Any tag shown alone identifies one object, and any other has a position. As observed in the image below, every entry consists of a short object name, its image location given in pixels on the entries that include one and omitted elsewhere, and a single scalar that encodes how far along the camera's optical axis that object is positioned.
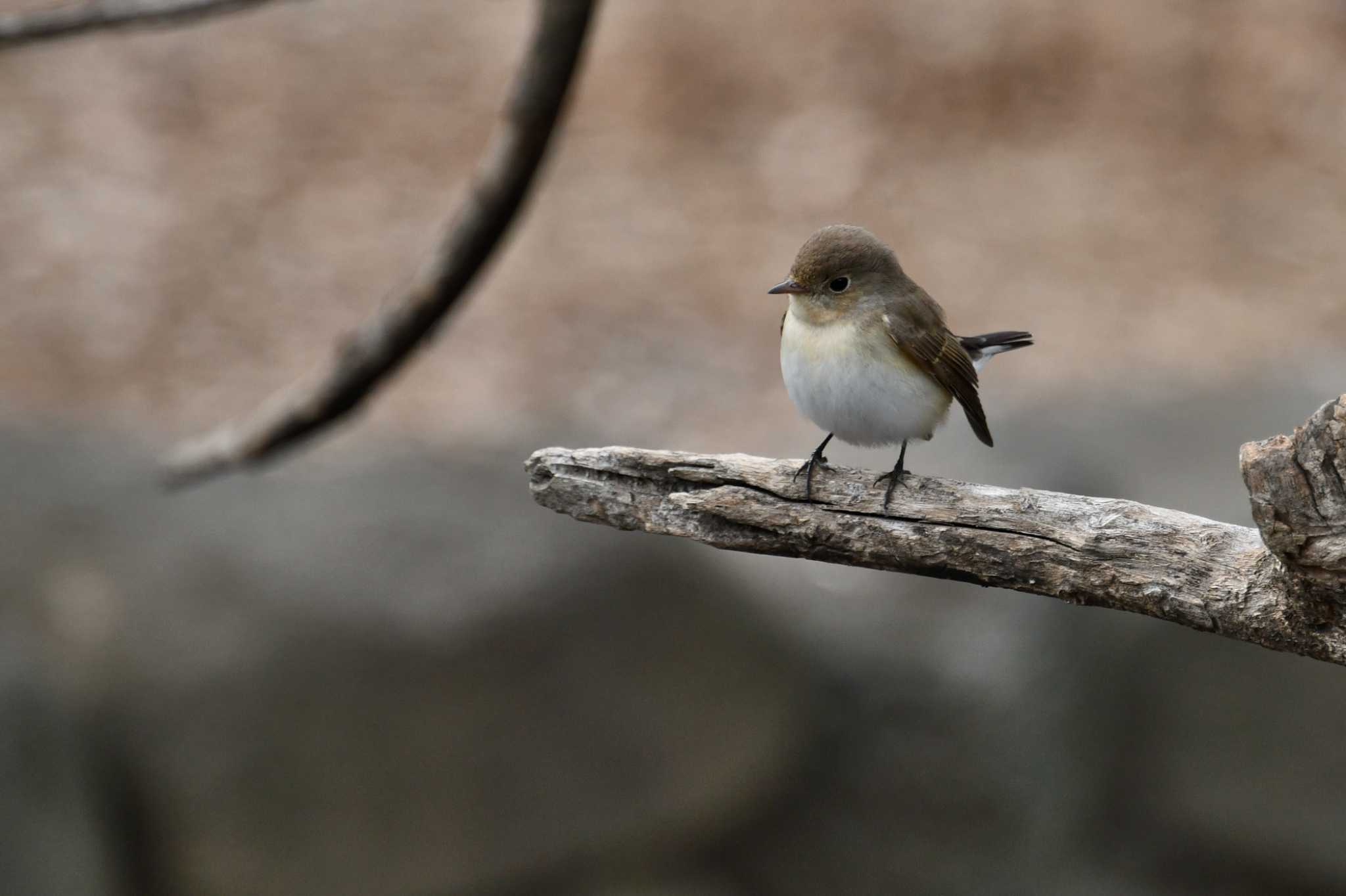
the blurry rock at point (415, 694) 11.41
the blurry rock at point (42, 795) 11.33
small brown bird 6.01
